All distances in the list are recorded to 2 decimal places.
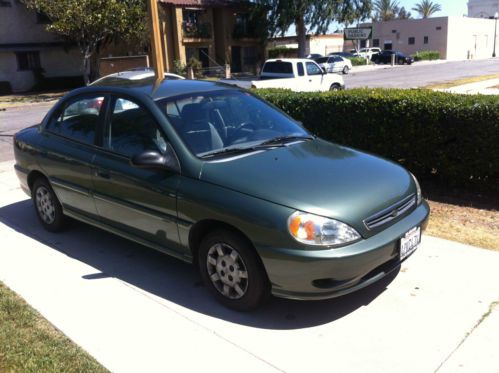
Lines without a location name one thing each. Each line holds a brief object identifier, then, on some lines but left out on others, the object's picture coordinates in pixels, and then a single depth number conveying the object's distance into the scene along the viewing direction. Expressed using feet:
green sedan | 11.00
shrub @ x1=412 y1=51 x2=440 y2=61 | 189.52
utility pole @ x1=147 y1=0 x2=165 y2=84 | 25.86
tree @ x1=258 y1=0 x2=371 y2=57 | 121.39
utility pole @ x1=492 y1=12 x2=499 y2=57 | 242.47
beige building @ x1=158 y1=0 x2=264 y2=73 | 114.93
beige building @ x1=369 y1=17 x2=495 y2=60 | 210.59
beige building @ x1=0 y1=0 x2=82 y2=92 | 98.99
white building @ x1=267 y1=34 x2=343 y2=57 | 164.69
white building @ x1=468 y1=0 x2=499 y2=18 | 341.62
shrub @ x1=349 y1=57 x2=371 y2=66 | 158.53
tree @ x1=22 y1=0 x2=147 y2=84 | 80.43
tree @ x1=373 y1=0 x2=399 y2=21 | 294.66
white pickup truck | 52.47
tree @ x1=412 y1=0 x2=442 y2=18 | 301.02
